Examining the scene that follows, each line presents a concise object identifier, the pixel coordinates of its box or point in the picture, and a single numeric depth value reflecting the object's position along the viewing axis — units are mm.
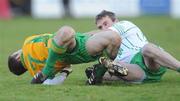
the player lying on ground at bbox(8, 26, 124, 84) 17998
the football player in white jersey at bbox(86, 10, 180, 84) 18792
